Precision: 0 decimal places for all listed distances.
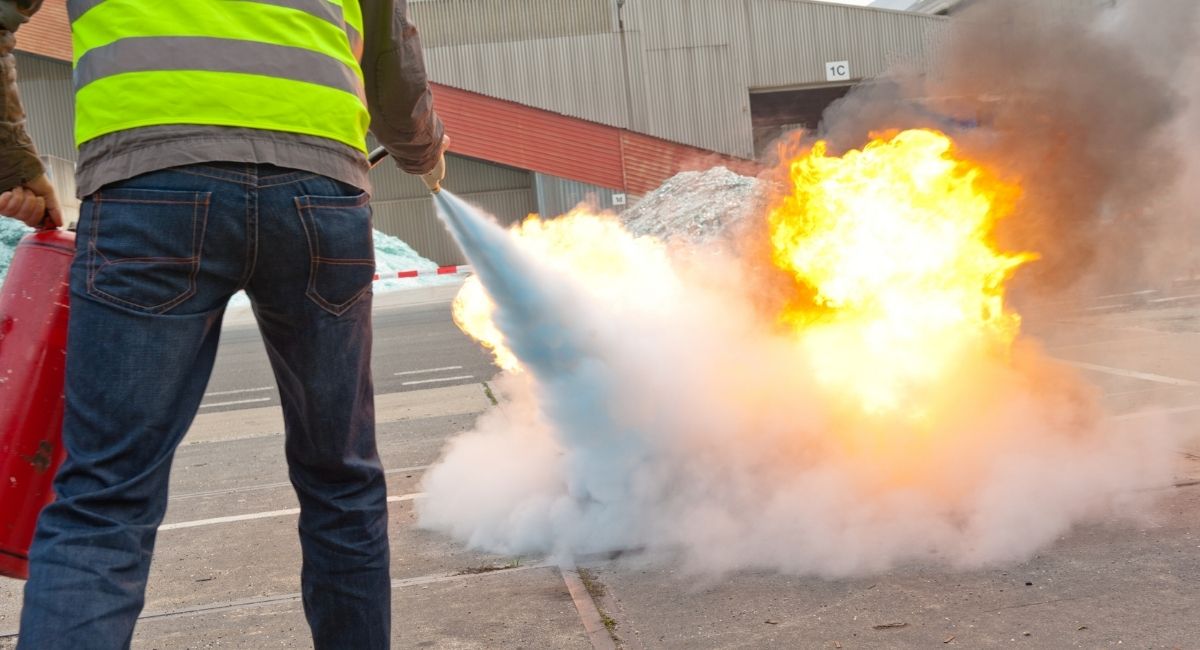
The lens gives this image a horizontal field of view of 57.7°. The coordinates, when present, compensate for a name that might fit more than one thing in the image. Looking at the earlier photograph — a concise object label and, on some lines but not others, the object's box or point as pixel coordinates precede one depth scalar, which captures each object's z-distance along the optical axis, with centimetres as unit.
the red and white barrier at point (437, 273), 2550
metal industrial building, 2927
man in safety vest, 195
